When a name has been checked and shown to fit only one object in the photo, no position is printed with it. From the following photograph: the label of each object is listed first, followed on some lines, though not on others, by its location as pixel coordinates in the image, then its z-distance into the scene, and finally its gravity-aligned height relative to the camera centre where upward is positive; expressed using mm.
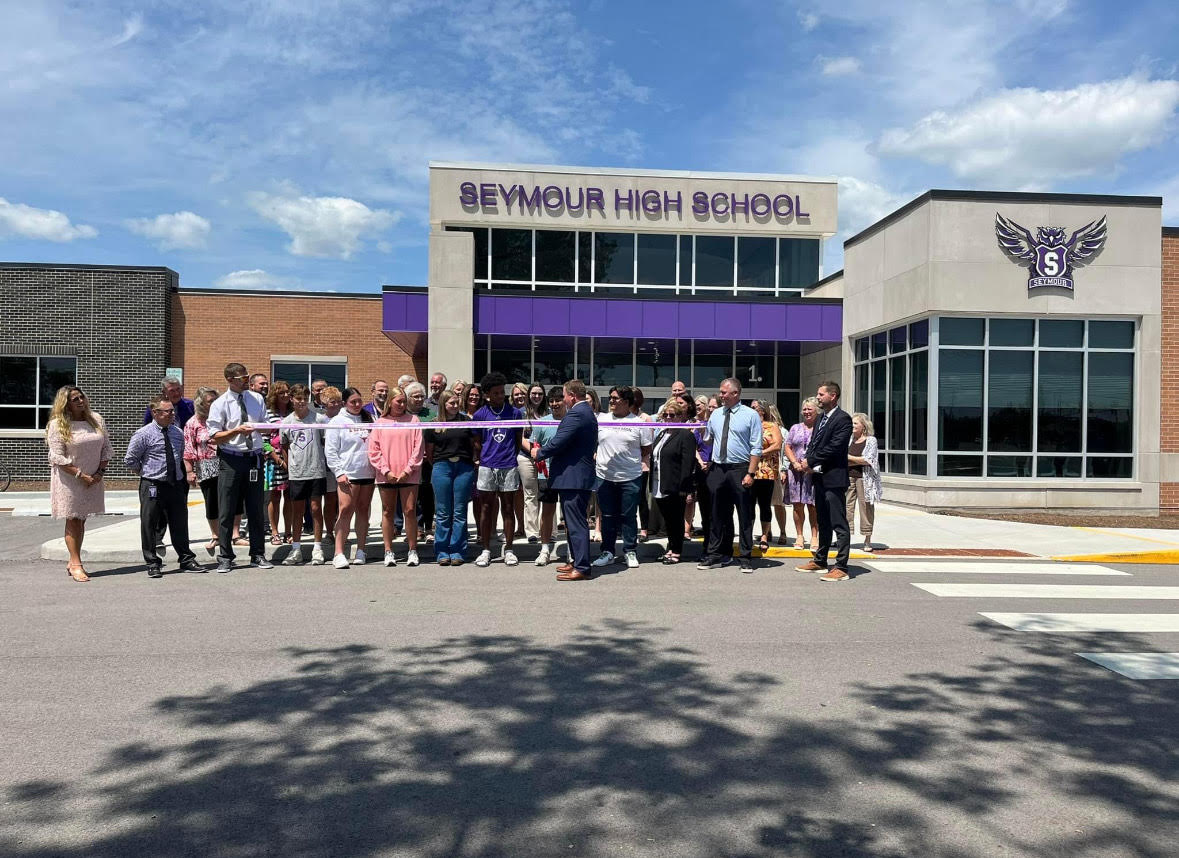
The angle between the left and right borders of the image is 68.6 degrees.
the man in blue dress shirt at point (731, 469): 9195 -406
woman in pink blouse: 9266 -332
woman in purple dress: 10273 -505
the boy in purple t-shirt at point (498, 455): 9422 -284
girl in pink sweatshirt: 9133 -363
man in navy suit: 8609 -406
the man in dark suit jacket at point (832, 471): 8594 -396
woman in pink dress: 8406 -357
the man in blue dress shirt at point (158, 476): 8648 -495
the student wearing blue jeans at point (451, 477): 9219 -513
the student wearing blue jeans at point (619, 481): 9445 -567
